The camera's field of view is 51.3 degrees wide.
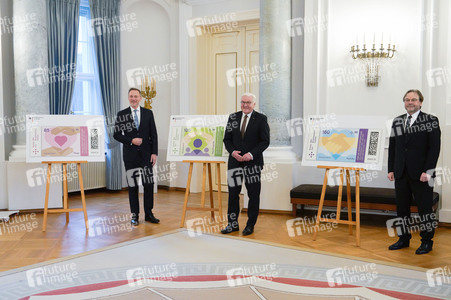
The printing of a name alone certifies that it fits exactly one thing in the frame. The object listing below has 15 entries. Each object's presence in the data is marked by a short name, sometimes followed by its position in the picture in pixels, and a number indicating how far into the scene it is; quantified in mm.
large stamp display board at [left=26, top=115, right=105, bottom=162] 5785
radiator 8125
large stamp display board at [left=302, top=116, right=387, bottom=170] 5117
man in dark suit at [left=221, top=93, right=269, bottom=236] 5445
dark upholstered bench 5824
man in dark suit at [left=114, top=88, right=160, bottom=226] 5859
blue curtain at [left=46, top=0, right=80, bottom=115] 7593
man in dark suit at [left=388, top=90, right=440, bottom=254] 4648
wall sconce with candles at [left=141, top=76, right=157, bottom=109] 8406
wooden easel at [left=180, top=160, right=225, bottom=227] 5703
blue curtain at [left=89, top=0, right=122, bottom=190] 8484
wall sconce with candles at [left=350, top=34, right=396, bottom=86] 6367
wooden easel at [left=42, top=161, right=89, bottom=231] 5641
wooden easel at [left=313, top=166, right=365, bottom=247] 5004
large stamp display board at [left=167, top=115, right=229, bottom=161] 5812
